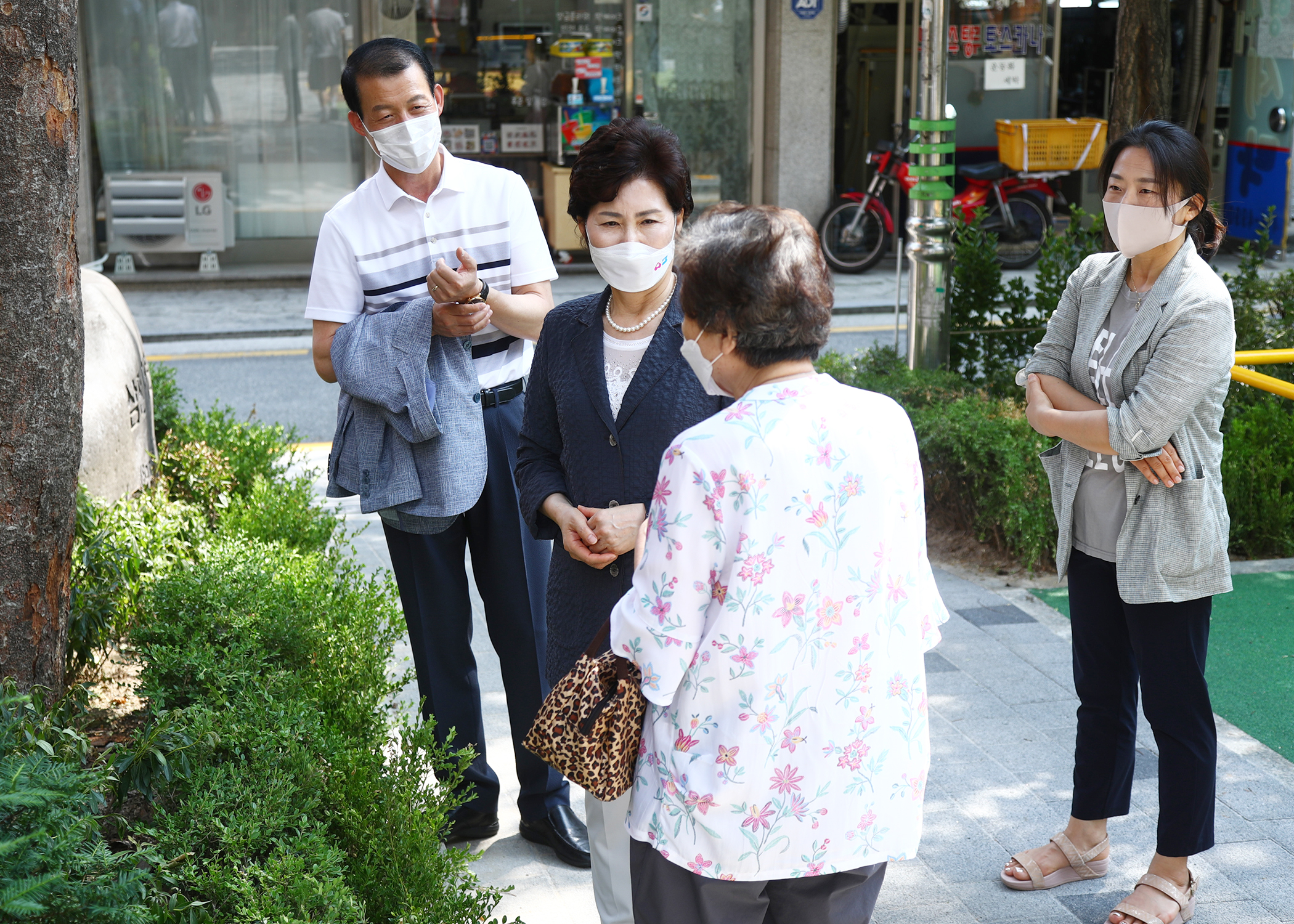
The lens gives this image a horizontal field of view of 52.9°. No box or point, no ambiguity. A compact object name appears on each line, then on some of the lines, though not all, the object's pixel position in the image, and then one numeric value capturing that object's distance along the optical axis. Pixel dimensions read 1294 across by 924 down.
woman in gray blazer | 2.93
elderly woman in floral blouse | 1.90
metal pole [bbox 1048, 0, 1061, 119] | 15.39
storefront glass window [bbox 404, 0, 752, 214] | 14.62
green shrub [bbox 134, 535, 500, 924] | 2.54
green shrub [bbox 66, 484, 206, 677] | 3.70
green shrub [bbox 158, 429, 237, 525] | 5.21
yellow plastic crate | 13.88
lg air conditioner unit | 13.98
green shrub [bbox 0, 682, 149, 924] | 2.00
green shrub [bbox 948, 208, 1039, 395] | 6.84
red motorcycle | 14.17
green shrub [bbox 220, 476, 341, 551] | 4.77
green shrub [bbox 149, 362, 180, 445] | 5.71
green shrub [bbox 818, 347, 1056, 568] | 5.54
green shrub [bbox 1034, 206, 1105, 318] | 6.80
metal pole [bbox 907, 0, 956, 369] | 6.29
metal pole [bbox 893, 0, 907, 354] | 14.83
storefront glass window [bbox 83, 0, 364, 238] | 14.14
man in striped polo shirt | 3.30
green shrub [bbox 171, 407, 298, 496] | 5.42
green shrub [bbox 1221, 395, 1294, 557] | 5.73
